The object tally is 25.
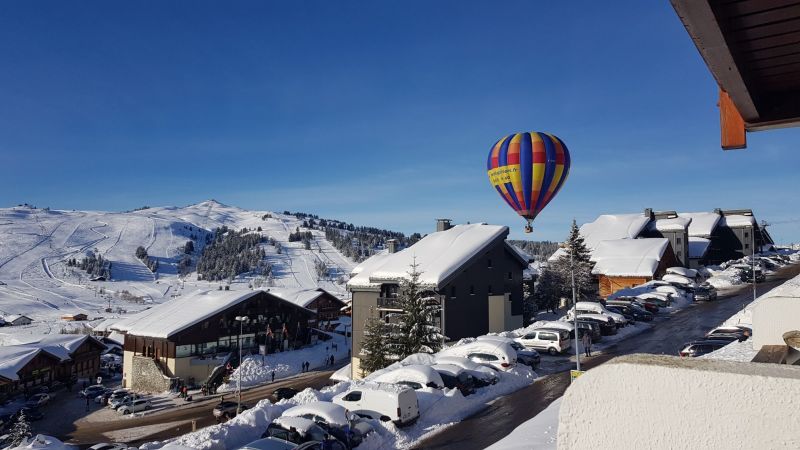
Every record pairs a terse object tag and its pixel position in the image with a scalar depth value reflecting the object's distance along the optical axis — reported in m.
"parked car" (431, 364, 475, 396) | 22.88
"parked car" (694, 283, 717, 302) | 50.38
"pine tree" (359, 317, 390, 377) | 33.09
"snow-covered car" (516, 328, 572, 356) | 31.62
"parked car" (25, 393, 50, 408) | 47.67
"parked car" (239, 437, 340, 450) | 15.01
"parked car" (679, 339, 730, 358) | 26.00
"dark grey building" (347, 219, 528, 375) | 40.97
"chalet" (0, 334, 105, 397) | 51.28
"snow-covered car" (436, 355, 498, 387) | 24.08
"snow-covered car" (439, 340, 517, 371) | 26.47
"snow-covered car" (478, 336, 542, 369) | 27.98
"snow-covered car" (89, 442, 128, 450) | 25.38
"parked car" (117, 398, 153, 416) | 43.59
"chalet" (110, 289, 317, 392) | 50.59
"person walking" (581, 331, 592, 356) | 30.63
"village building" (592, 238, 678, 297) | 60.12
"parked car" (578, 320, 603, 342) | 33.50
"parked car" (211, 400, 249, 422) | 33.19
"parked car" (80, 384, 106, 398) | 50.28
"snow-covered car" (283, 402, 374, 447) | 17.70
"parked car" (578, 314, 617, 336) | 36.41
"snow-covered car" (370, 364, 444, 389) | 21.95
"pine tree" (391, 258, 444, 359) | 32.78
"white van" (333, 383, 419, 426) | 19.34
